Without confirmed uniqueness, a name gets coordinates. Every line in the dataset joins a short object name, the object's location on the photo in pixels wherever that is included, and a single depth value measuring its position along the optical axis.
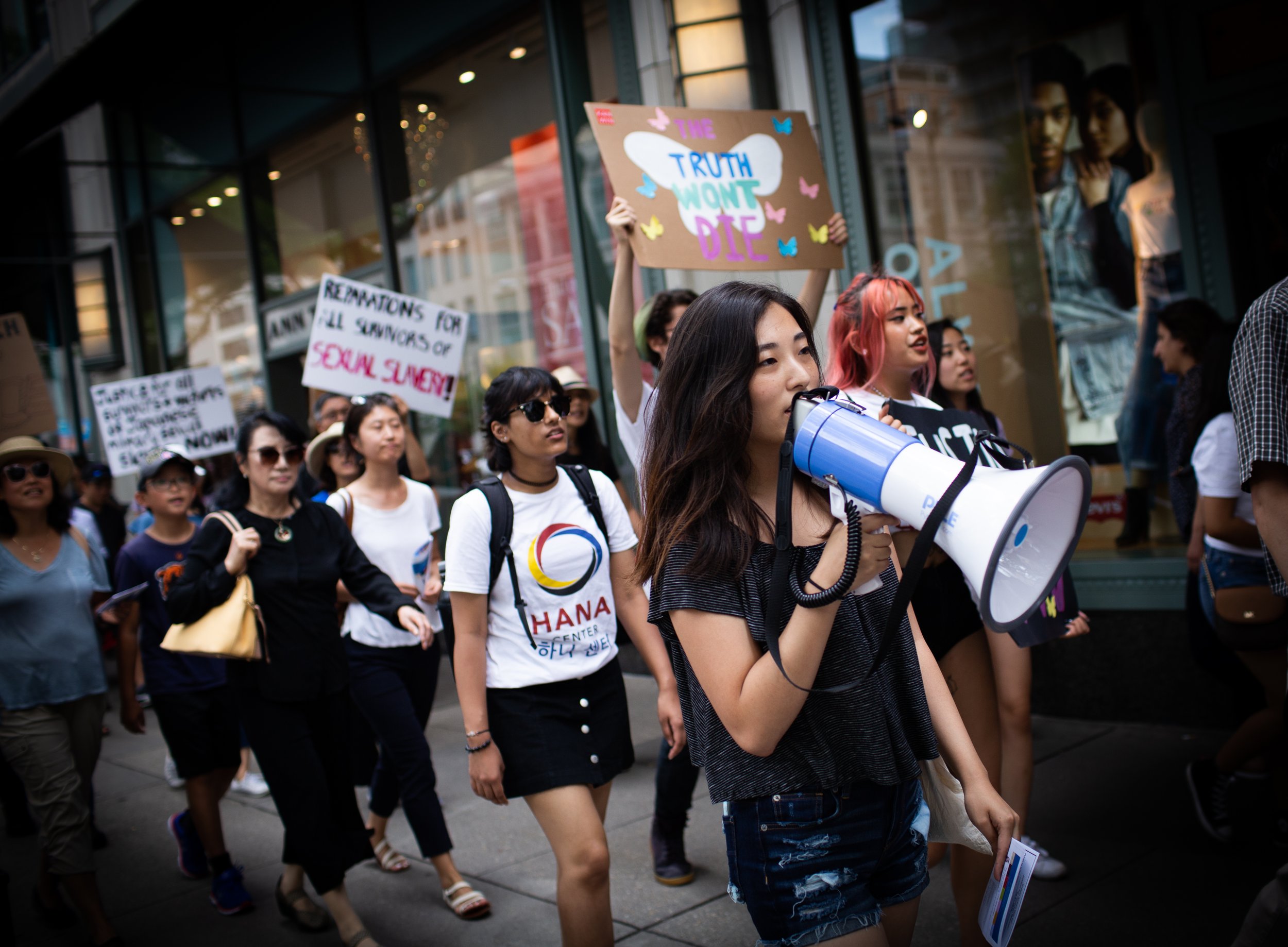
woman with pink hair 3.27
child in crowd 4.72
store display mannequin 5.81
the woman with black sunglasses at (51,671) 4.34
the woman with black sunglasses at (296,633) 4.00
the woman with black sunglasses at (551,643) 3.12
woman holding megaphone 1.92
